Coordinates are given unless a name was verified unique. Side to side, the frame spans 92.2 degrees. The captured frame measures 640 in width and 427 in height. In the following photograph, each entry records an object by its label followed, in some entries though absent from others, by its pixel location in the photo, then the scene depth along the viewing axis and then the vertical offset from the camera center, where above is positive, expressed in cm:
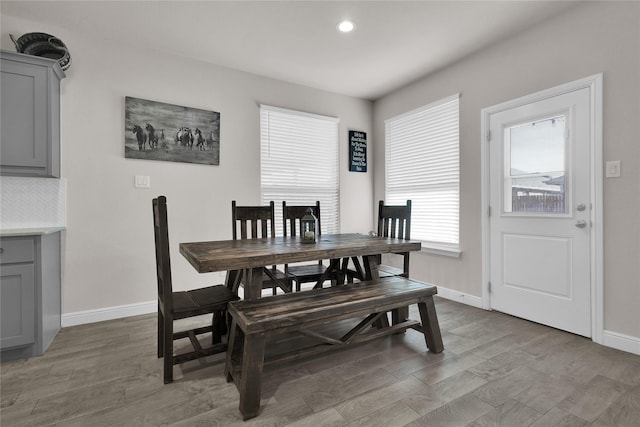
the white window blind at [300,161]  379 +67
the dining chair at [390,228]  277 -16
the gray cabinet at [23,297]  211 -60
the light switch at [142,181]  306 +31
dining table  177 -26
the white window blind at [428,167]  354 +56
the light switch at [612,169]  228 +32
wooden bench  160 -62
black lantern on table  242 -14
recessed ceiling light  268 +165
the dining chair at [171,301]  180 -56
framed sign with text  442 +89
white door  248 +0
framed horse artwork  303 +83
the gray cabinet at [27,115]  227 +75
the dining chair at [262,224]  271 -12
